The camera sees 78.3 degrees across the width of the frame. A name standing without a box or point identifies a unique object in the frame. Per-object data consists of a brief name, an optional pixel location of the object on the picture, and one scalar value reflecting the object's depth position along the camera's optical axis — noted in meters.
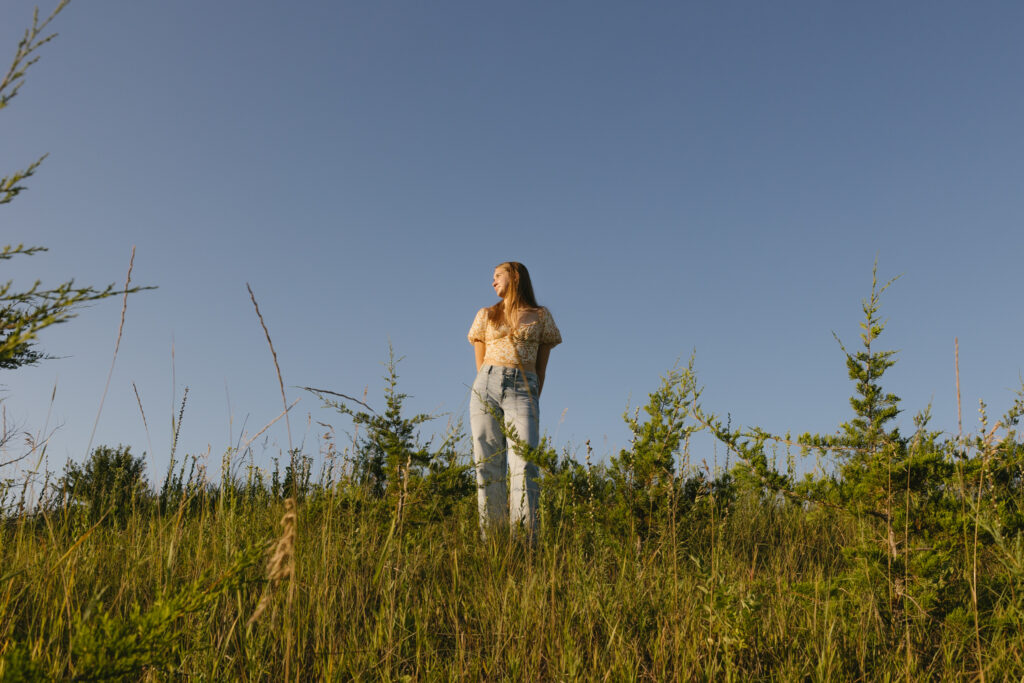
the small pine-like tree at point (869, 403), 3.56
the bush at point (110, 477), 6.20
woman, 5.30
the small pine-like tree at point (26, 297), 1.46
